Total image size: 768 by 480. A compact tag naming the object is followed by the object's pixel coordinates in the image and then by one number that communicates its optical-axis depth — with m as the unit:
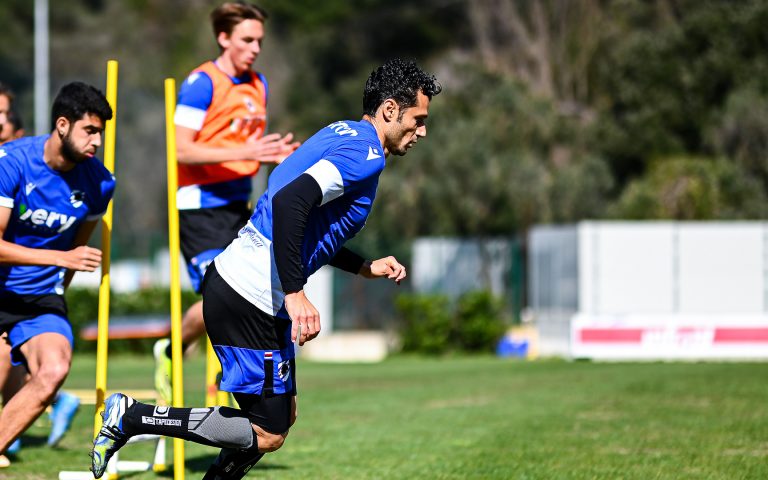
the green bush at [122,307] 26.59
